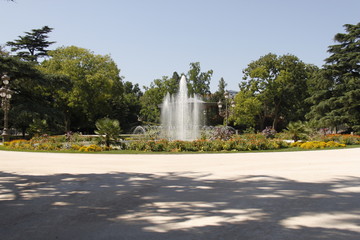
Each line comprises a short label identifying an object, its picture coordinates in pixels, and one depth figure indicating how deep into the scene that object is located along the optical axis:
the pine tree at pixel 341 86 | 31.33
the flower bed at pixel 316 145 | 17.28
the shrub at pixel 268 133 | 24.91
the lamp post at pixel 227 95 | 26.18
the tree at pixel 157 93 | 47.50
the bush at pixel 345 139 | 21.20
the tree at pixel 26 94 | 28.66
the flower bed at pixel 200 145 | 16.25
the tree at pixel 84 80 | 36.44
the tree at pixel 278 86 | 42.12
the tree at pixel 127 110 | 50.76
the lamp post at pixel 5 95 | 22.26
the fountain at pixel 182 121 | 22.88
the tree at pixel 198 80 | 51.88
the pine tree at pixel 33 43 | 44.72
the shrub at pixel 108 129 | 17.22
